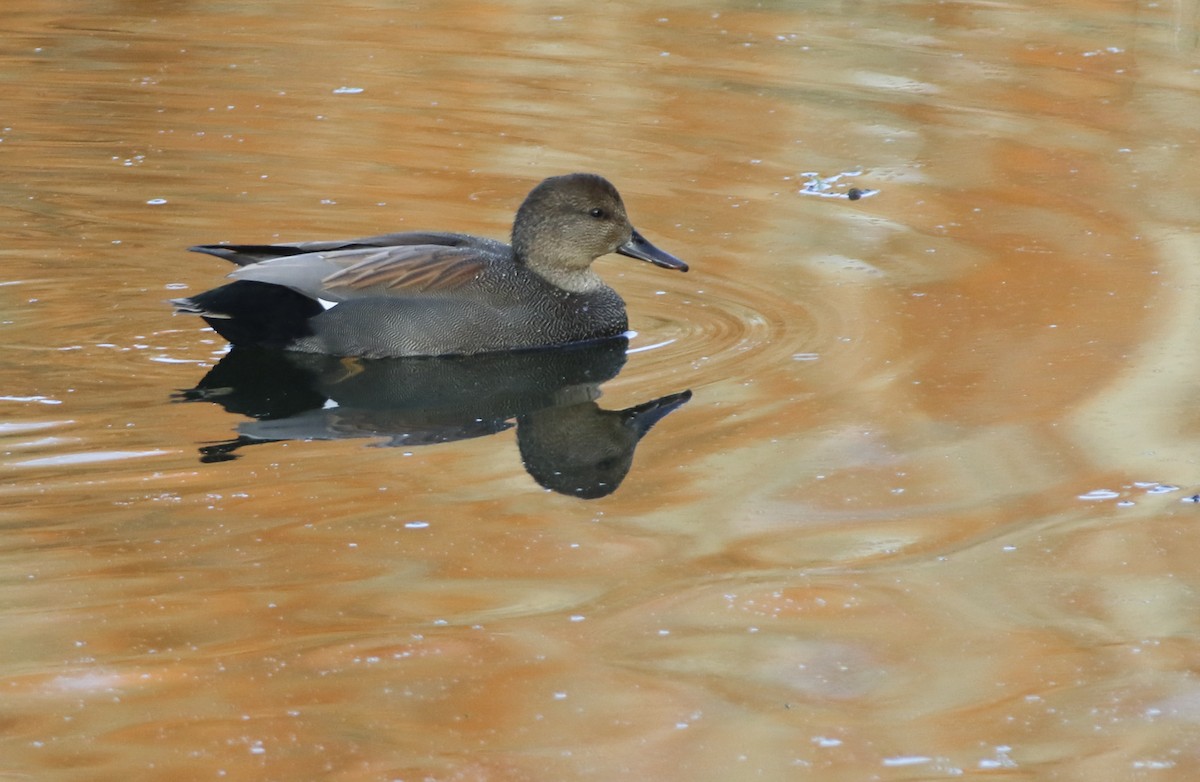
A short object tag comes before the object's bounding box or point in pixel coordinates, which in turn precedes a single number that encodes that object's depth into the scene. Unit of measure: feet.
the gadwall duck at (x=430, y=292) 44.73
